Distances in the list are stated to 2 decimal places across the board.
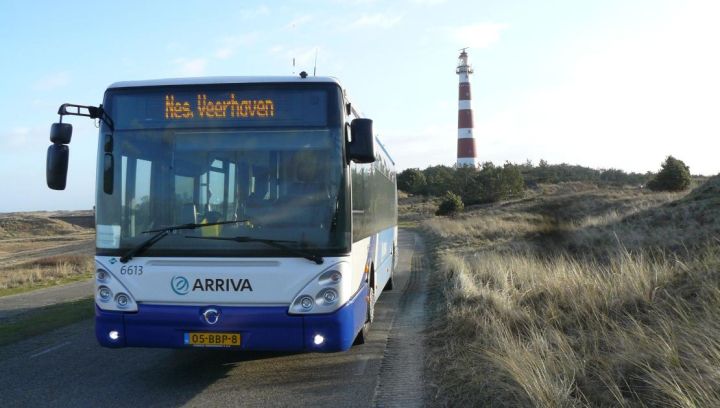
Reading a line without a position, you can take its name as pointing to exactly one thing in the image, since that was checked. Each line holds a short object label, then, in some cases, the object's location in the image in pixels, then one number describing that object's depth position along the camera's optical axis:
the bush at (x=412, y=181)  87.93
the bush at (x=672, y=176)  52.12
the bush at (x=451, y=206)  54.75
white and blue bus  5.66
